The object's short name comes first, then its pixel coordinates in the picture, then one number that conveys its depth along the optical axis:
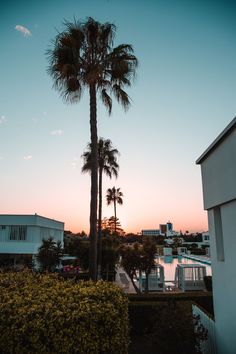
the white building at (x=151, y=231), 155.73
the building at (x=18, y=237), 26.81
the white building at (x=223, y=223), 4.31
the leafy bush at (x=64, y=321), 3.24
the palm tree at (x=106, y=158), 23.19
